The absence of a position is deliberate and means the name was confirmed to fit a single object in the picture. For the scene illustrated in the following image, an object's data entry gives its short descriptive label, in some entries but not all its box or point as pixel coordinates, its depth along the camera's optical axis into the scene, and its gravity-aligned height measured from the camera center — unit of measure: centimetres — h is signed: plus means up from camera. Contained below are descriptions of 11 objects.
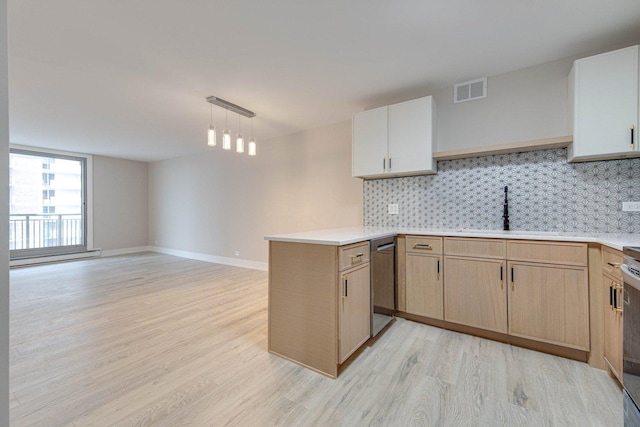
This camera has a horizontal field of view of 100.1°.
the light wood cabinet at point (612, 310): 166 -62
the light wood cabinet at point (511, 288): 198 -62
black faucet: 259 -1
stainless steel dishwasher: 226 -62
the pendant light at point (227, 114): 281 +135
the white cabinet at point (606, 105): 198 +84
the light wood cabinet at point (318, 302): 181 -64
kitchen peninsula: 185 -59
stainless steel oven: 118 -58
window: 553 +25
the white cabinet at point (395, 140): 279 +83
